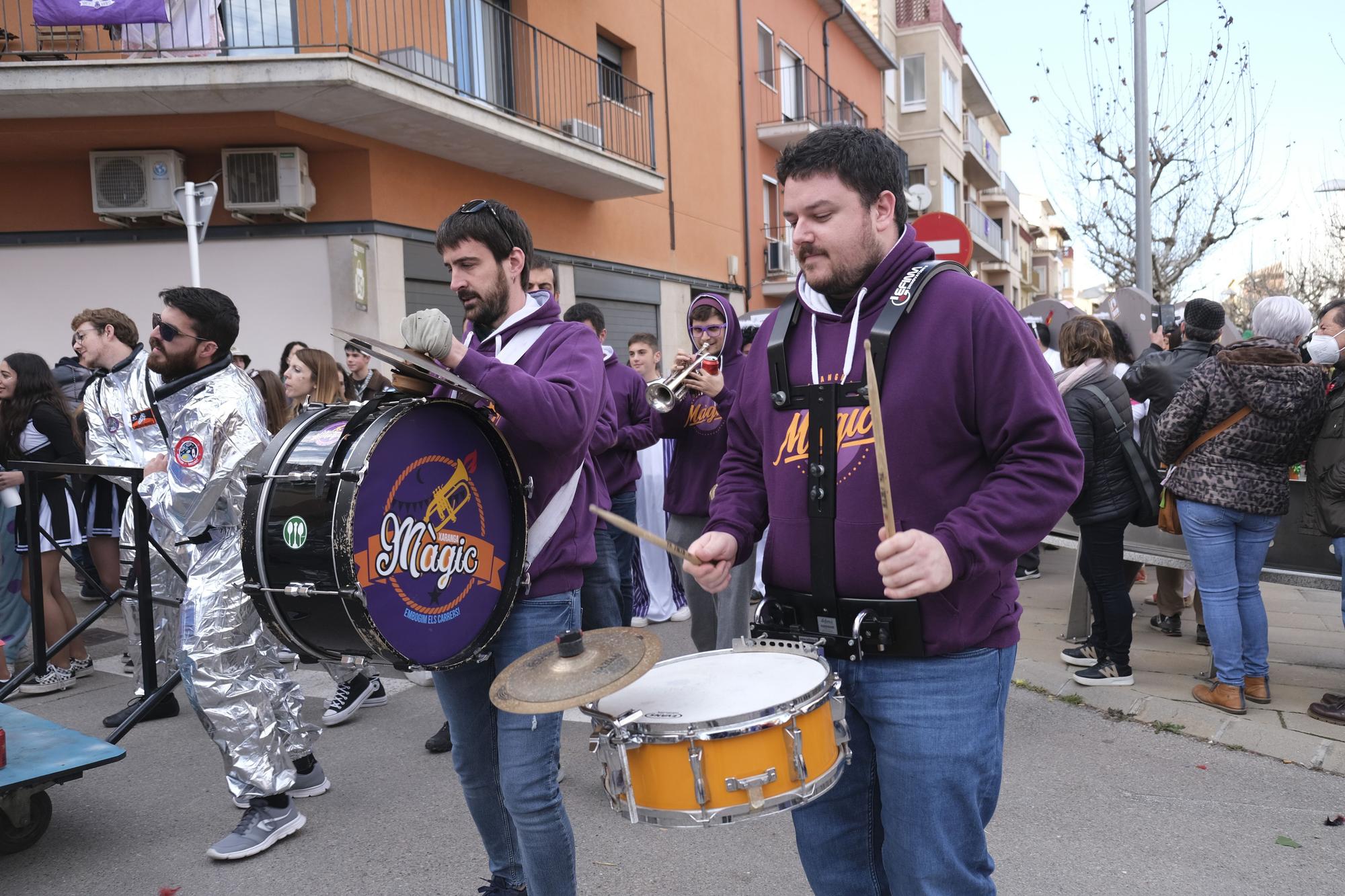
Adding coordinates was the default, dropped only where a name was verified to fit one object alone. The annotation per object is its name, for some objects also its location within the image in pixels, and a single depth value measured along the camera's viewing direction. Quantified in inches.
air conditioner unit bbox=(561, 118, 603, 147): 526.6
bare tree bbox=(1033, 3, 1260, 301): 677.9
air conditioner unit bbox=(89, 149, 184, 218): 395.9
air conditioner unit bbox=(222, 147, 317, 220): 401.7
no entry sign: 260.1
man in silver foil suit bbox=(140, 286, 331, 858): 142.9
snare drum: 73.3
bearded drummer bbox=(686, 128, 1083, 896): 77.5
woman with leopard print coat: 187.2
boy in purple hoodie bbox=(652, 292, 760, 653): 180.2
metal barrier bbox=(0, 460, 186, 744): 165.8
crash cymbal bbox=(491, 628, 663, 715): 71.9
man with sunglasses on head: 98.9
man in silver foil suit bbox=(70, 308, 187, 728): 173.3
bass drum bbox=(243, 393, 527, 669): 89.3
